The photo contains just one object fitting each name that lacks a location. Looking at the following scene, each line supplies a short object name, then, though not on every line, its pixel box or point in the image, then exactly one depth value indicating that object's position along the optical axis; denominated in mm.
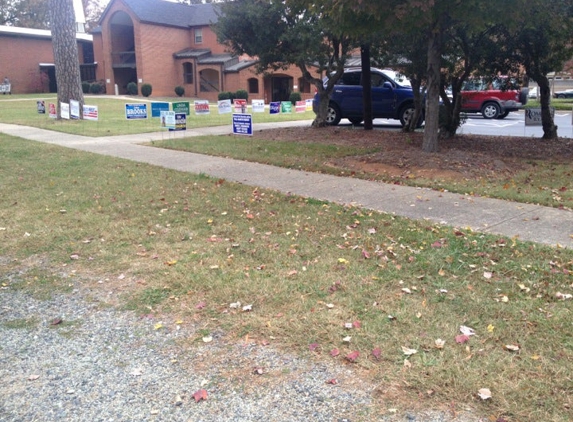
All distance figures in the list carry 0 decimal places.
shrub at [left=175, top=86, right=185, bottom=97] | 46141
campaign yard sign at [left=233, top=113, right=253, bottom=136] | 15250
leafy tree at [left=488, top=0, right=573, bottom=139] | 10719
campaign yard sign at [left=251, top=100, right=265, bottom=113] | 26969
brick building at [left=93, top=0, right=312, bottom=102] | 44656
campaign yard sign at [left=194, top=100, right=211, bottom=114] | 20672
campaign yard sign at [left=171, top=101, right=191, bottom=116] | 16734
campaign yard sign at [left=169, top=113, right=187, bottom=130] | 15539
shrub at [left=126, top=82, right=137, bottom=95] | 45416
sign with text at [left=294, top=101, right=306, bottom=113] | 26350
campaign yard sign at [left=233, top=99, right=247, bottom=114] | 18453
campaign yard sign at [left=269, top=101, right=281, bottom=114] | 26656
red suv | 24219
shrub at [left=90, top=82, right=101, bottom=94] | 48250
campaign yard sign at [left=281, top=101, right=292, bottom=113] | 27109
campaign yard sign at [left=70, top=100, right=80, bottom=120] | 20969
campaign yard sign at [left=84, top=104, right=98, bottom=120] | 20033
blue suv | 17609
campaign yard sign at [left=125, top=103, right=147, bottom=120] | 18312
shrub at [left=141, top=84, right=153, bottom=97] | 44438
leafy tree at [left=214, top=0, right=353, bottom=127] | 15023
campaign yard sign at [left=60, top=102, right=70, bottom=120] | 21277
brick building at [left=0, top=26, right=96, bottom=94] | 48281
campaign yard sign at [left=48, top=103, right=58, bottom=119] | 21903
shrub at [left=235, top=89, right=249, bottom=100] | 41656
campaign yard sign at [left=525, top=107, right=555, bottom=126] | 14031
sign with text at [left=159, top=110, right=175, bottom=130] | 15333
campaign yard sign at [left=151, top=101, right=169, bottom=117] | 17328
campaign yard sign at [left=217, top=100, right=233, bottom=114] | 20812
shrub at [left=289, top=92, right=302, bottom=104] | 40844
